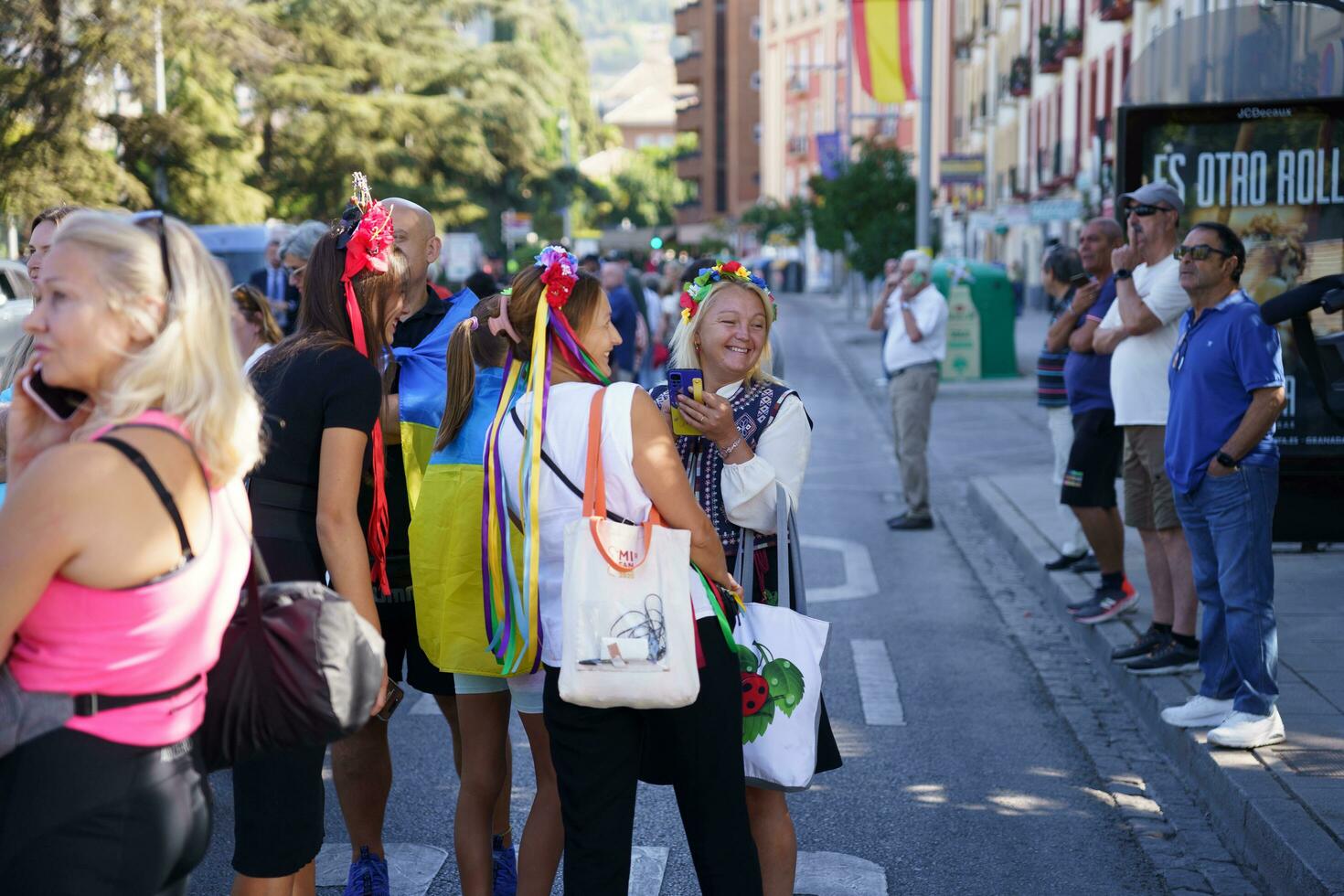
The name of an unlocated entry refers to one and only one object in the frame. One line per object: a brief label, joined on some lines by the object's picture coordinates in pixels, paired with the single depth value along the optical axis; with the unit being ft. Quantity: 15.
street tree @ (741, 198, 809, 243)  170.40
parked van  86.38
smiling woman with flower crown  12.64
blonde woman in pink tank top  7.50
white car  50.37
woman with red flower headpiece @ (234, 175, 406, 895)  11.43
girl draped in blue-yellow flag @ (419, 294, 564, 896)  12.32
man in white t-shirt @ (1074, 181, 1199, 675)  21.94
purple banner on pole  147.54
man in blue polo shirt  17.85
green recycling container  74.64
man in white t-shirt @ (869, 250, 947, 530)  36.35
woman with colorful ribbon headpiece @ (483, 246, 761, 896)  11.00
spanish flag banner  99.50
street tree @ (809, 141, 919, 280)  108.06
